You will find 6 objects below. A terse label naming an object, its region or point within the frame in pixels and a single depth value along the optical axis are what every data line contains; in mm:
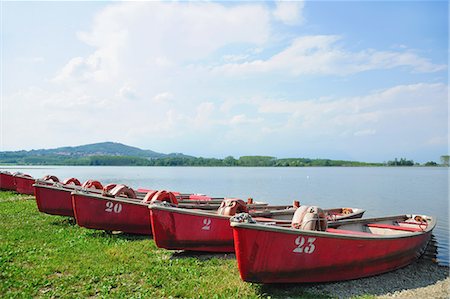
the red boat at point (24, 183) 25319
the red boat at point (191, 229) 10535
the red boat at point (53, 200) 15789
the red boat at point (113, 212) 13047
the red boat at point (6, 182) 28156
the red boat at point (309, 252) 7875
